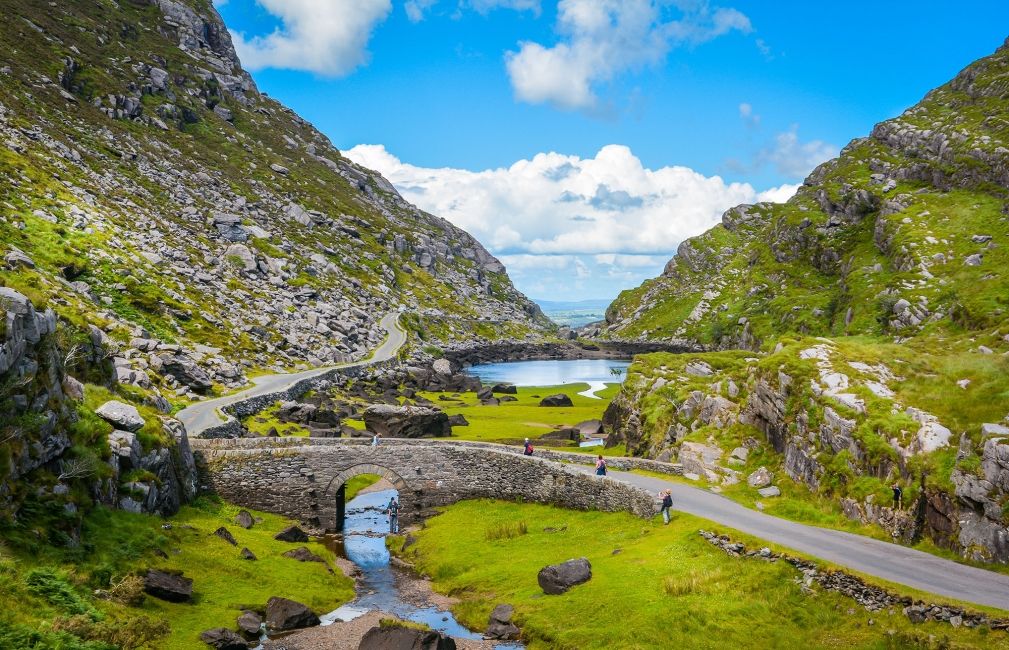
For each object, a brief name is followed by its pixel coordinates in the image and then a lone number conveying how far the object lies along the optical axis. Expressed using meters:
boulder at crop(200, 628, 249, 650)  29.57
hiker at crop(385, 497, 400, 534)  57.08
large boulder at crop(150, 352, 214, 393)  78.36
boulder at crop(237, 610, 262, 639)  32.16
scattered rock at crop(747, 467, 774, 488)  42.59
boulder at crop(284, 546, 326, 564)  44.25
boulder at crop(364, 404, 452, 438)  78.56
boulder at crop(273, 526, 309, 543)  47.81
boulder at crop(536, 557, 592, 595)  34.62
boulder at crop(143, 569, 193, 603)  31.67
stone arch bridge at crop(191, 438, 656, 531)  54.03
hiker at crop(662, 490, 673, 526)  38.53
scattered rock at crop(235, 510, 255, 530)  49.16
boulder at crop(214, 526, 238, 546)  42.78
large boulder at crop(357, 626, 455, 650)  28.78
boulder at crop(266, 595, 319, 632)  34.22
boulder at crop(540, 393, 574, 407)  120.38
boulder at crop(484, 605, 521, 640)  32.78
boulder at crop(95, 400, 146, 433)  41.97
